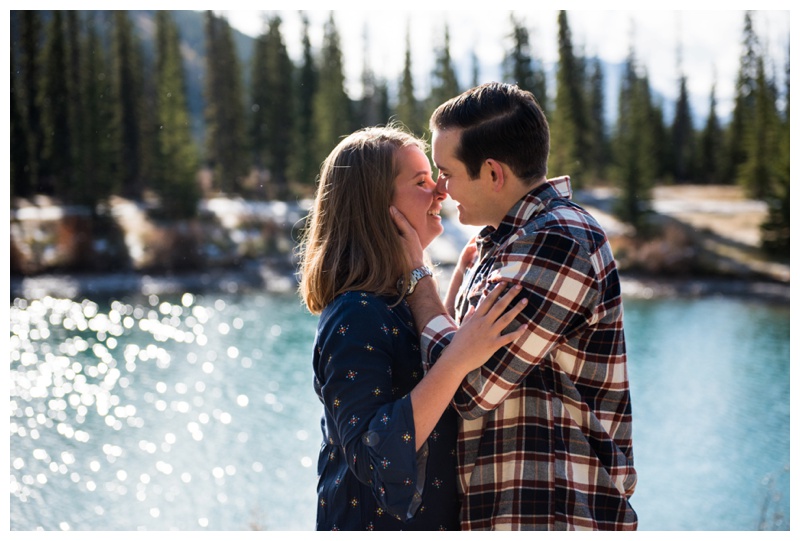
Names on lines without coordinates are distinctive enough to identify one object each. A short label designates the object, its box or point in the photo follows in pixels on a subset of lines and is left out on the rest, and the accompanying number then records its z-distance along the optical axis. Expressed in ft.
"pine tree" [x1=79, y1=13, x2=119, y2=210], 95.35
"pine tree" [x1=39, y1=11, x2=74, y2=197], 99.71
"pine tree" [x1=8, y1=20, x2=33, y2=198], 91.56
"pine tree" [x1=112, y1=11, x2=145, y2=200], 107.96
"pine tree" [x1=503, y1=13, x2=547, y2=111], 85.30
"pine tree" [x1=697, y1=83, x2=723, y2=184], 121.54
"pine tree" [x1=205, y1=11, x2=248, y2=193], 113.60
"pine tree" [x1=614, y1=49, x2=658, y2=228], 92.67
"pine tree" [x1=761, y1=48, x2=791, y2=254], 87.25
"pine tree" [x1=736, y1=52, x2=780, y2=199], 104.78
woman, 6.54
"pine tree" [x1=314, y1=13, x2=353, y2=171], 109.70
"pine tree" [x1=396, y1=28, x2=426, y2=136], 106.32
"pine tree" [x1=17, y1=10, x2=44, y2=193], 98.36
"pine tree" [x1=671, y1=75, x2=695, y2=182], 129.08
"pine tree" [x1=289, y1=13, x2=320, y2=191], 113.60
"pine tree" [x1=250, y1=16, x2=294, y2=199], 115.44
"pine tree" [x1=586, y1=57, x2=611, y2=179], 112.02
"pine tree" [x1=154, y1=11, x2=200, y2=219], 98.22
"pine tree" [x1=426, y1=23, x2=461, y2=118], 95.66
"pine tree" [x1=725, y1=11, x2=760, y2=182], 115.75
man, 6.66
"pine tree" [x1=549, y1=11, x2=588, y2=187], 85.66
